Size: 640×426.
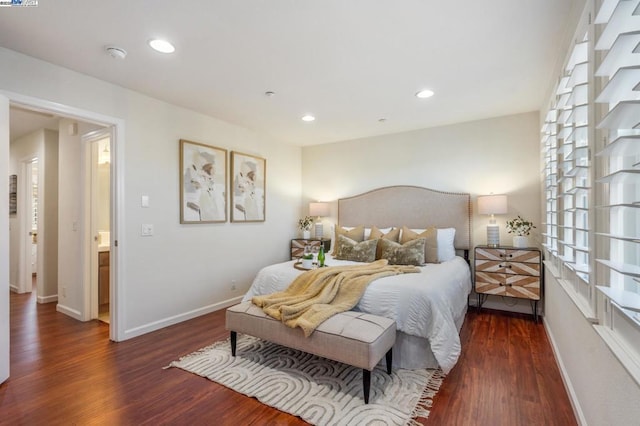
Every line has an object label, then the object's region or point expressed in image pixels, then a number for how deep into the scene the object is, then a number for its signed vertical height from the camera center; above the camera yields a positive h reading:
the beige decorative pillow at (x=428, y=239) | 3.73 -0.31
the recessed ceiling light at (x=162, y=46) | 2.29 +1.22
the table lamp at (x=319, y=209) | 5.14 +0.07
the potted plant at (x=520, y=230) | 3.72 -0.20
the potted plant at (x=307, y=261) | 3.23 -0.48
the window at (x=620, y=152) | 0.94 +0.21
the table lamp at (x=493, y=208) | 3.76 +0.06
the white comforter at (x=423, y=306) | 2.31 -0.71
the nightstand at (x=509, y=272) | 3.52 -0.66
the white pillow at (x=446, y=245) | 3.80 -0.38
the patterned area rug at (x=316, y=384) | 1.95 -1.20
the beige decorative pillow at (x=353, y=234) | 4.25 -0.27
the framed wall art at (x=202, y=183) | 3.69 +0.37
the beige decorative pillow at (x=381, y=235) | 3.87 -0.27
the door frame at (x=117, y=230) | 3.09 -0.15
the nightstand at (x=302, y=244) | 4.98 -0.47
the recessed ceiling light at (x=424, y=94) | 3.19 +1.21
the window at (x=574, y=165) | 1.63 +0.31
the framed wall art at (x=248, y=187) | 4.31 +0.37
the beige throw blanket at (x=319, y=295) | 2.34 -0.67
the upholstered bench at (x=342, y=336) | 2.04 -0.85
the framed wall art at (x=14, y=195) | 5.21 +0.32
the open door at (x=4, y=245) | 2.29 -0.21
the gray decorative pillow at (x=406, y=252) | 3.52 -0.43
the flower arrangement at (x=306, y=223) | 5.32 -0.15
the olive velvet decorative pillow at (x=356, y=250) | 3.74 -0.43
